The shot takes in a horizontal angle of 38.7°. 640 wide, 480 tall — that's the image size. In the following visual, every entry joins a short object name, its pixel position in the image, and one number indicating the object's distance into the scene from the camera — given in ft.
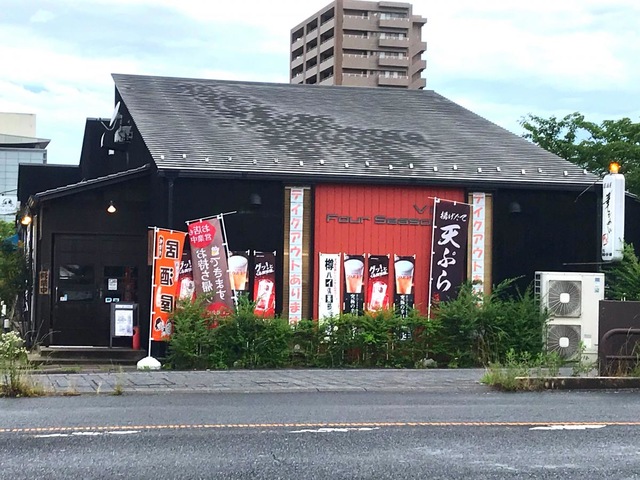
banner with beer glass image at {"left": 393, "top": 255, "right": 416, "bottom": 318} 68.85
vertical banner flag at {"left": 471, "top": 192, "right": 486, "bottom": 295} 70.13
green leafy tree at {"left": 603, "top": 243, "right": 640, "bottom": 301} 67.26
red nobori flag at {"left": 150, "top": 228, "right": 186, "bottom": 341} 62.13
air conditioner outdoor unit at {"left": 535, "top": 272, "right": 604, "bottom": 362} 64.23
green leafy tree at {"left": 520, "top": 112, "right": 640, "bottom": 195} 118.93
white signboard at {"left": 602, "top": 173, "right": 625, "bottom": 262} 67.62
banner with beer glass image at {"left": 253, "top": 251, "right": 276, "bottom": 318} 66.49
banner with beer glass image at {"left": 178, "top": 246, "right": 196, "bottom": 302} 64.23
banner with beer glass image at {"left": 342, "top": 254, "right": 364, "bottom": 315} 68.13
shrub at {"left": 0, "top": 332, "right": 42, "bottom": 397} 43.11
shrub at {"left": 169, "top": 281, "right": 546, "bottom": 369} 58.65
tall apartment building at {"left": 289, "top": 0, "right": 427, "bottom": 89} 345.72
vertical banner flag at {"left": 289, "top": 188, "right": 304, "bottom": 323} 67.21
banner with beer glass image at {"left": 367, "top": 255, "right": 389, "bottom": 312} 68.39
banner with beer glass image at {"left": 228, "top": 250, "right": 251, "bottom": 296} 65.98
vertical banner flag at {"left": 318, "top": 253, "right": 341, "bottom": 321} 67.67
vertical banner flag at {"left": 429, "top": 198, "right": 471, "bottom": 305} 69.15
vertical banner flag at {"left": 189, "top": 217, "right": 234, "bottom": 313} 64.44
